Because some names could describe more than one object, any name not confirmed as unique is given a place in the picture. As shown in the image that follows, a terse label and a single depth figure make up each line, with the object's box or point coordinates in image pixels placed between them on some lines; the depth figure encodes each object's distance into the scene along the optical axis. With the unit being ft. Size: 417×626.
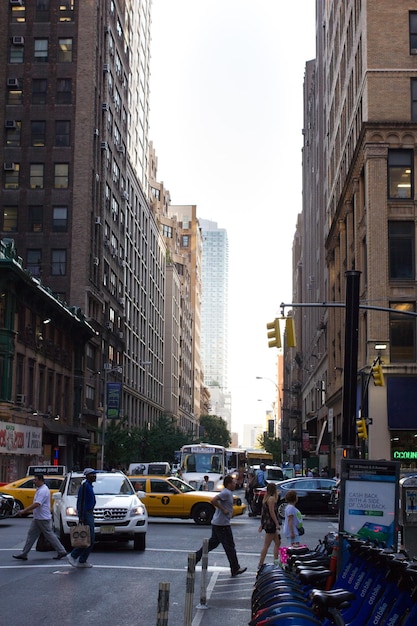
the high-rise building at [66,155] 223.71
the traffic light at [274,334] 78.43
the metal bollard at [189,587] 28.74
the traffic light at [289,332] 77.25
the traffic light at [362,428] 118.32
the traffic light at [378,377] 107.96
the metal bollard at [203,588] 42.99
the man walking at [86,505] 58.49
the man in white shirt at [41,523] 61.82
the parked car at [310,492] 117.29
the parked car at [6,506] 96.48
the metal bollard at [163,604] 21.61
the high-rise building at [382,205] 140.15
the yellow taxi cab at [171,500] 100.48
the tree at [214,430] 575.91
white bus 160.48
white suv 68.18
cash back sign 38.75
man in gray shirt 52.65
